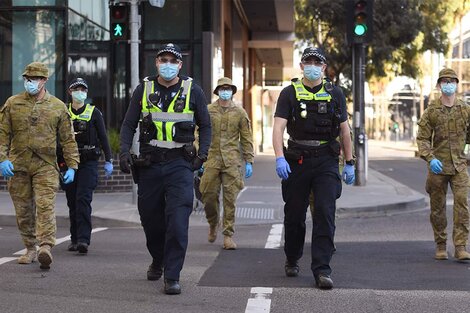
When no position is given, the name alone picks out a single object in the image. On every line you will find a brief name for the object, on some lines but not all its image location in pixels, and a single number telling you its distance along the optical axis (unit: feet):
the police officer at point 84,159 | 33.91
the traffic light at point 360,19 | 62.39
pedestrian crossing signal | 47.57
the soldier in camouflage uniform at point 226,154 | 35.60
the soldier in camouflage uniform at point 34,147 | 29.12
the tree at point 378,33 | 117.80
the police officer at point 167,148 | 24.87
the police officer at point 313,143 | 25.99
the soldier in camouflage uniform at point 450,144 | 31.27
